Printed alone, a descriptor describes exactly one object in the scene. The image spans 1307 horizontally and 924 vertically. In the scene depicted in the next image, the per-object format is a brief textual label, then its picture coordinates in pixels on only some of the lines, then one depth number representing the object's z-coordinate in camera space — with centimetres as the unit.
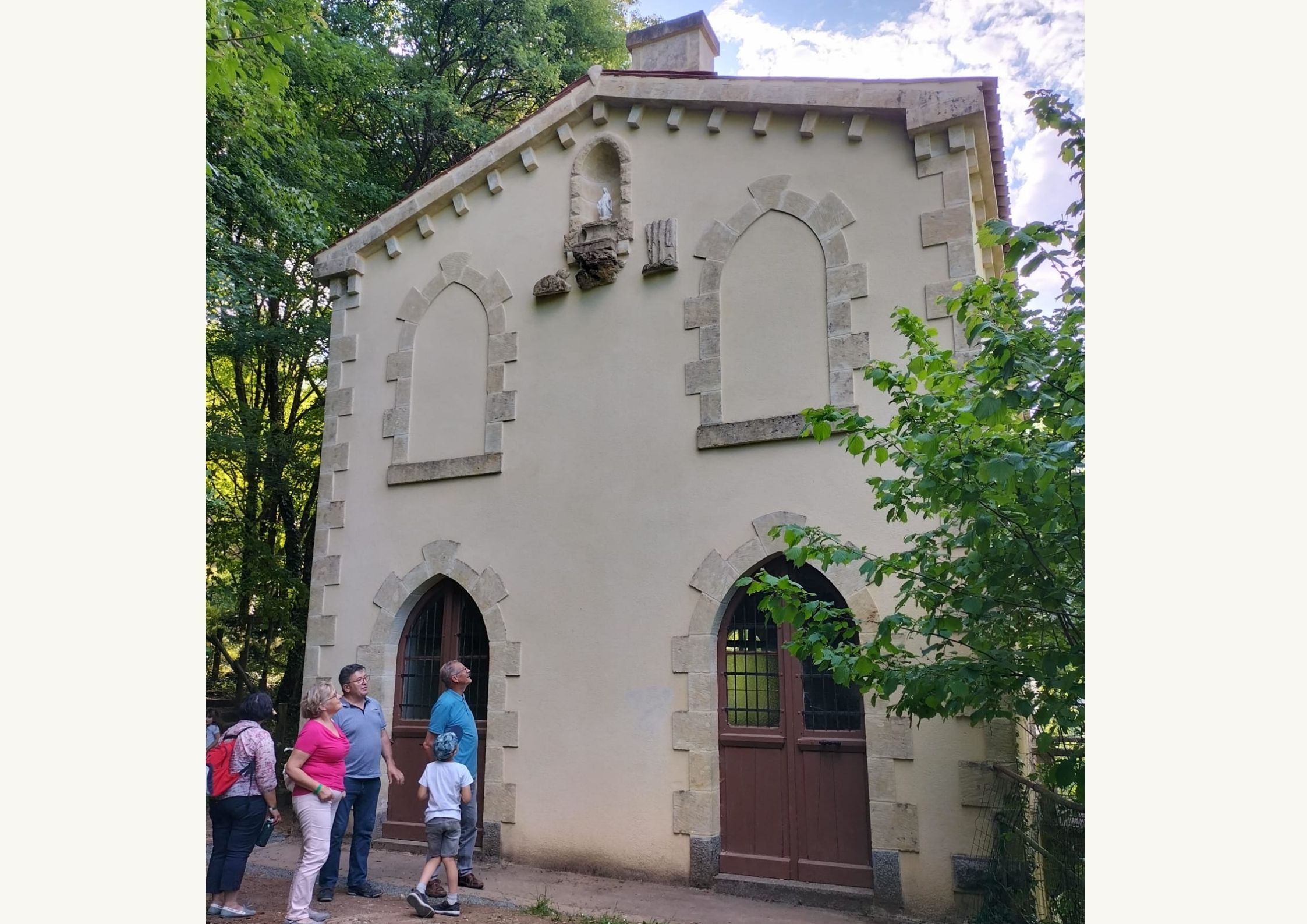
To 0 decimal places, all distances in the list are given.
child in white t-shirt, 575
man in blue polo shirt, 626
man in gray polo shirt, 647
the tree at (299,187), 1068
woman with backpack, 551
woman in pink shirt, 538
